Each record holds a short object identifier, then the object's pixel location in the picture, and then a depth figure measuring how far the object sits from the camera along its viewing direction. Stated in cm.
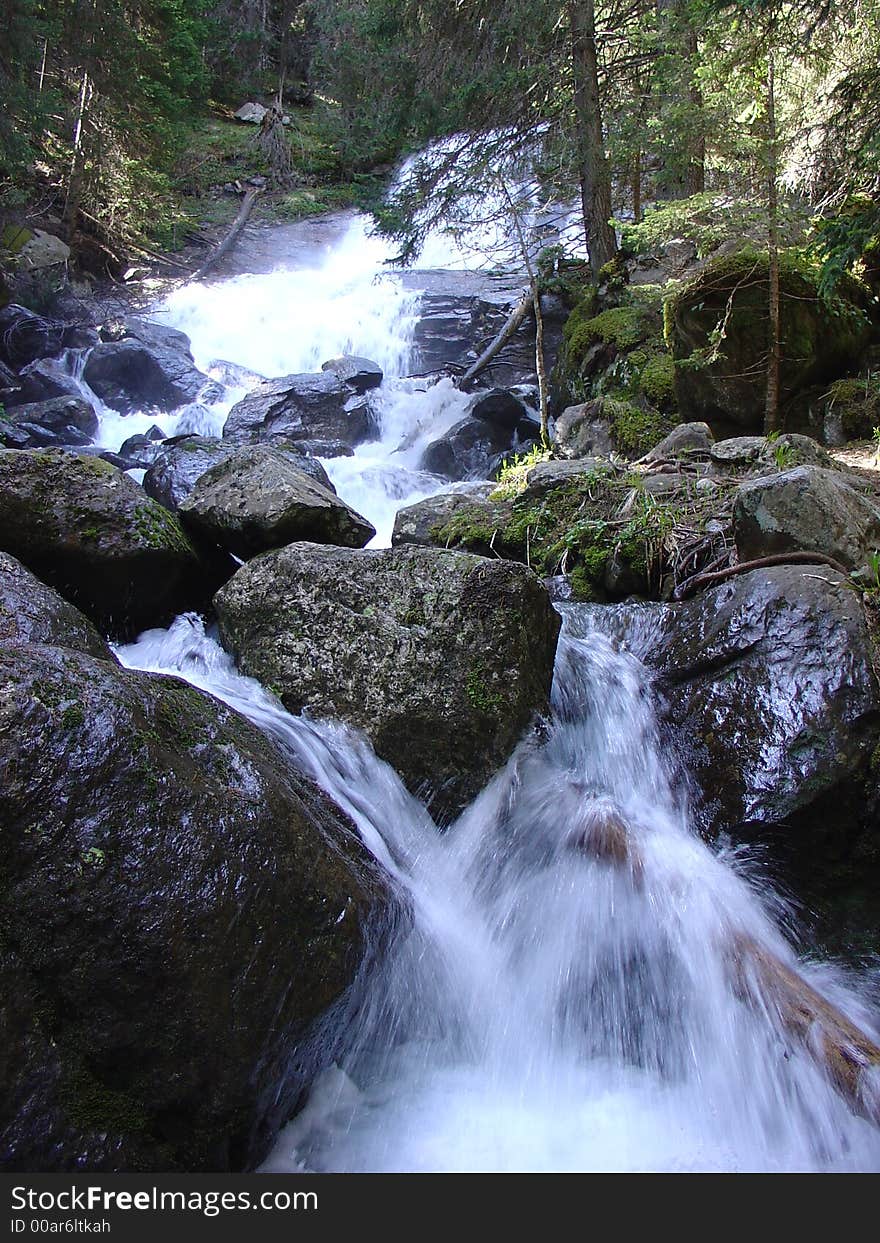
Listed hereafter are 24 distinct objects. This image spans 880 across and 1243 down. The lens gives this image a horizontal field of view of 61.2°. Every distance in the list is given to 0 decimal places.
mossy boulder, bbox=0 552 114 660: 309
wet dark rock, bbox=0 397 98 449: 1130
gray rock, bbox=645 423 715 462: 705
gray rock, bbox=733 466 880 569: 446
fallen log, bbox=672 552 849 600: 436
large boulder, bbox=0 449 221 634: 462
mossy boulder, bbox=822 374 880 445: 741
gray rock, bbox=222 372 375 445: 1245
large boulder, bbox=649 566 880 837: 349
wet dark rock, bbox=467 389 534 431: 1159
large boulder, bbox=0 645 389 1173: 195
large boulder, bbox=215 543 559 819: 375
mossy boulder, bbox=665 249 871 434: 750
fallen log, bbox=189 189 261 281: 2069
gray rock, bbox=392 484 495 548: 695
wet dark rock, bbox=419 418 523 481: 1117
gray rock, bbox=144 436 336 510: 654
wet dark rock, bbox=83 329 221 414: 1420
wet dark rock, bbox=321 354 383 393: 1410
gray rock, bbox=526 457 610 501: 678
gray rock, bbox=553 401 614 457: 891
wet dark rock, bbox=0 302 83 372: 1483
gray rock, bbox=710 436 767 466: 632
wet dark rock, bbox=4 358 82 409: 1360
